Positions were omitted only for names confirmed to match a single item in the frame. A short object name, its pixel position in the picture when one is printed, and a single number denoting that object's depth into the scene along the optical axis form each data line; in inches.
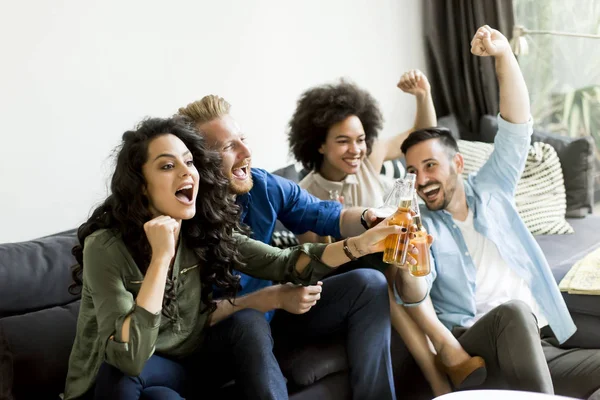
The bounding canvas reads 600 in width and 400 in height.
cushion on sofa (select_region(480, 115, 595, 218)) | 144.4
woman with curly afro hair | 114.5
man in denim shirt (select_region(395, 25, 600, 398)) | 96.6
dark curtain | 169.8
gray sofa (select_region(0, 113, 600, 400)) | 86.8
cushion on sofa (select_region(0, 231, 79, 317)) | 89.2
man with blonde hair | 89.9
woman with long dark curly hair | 75.5
